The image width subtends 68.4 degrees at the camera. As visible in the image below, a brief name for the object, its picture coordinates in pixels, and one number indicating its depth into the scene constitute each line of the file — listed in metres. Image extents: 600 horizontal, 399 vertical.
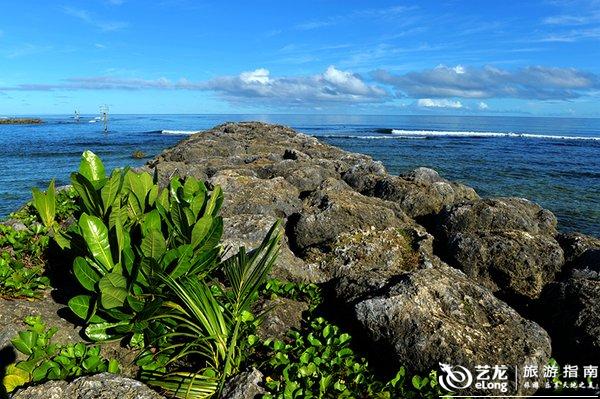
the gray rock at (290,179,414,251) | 6.78
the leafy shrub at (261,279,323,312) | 5.09
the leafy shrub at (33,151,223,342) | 3.94
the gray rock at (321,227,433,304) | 5.96
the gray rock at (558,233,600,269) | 6.09
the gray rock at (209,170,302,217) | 7.82
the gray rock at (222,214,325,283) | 5.52
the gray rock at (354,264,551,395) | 3.77
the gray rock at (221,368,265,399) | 3.35
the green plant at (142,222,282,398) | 3.52
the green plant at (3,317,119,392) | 3.42
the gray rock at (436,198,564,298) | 6.07
